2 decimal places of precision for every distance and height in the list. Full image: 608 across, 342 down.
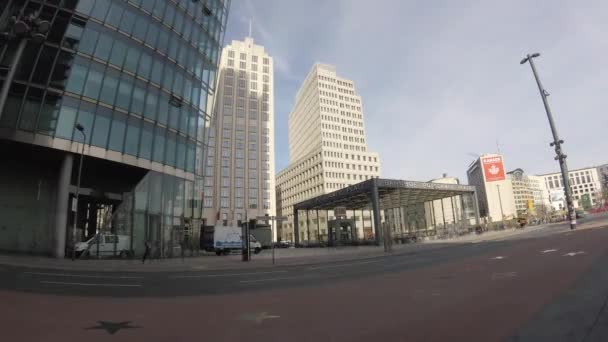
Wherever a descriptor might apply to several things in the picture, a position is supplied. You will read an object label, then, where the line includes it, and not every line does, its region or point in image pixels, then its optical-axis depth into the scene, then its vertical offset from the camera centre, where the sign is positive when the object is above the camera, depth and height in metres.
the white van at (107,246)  27.02 -0.11
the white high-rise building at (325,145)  123.50 +35.01
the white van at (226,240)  38.75 -0.07
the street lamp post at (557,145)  24.46 +5.75
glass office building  26.33 +9.59
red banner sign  79.69 +13.44
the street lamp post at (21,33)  9.57 +6.18
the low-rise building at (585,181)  184.18 +22.71
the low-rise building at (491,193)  134.95 +13.88
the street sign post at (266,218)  22.38 +1.24
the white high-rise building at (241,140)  113.06 +33.54
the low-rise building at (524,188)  178.38 +19.51
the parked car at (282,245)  70.91 -1.77
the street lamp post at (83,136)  25.89 +8.55
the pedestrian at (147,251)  23.87 -0.62
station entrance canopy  42.56 +5.60
